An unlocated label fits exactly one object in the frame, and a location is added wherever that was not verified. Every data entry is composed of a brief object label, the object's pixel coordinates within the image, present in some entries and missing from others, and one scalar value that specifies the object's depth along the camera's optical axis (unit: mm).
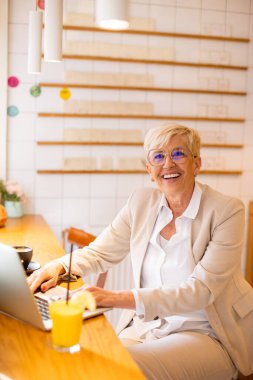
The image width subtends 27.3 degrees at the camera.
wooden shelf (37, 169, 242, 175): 3316
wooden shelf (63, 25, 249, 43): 3250
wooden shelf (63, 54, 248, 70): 3264
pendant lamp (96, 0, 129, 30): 1349
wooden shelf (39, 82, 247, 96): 3266
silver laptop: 1282
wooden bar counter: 1095
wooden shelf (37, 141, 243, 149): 3289
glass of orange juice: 1186
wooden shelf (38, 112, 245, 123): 3283
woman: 1578
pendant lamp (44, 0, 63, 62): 1997
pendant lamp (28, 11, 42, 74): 2350
